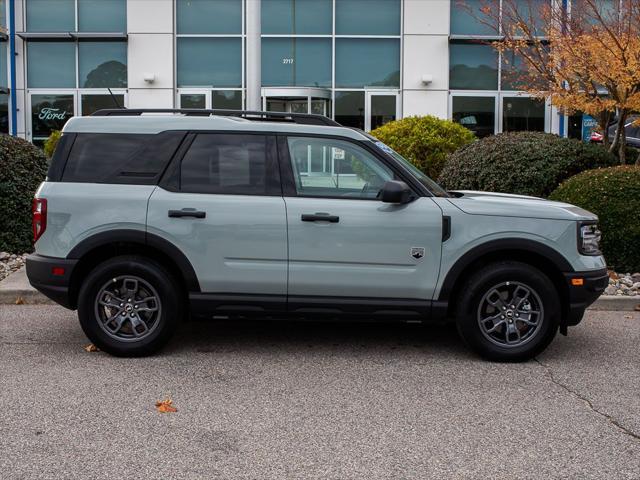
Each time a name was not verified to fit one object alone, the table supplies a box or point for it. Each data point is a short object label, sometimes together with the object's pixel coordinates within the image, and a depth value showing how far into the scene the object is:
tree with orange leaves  10.44
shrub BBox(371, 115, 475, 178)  13.34
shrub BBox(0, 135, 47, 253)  10.26
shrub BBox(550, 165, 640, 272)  9.22
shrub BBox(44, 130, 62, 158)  17.97
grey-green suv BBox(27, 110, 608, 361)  6.01
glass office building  21.27
